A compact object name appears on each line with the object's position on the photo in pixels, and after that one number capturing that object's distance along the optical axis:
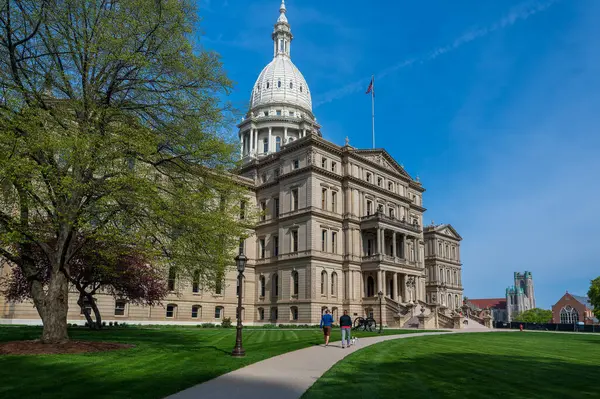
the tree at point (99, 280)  31.75
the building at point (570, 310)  138.75
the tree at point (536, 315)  177.12
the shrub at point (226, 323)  48.53
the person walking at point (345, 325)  23.39
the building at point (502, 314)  197.50
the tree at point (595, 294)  77.75
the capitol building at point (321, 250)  54.50
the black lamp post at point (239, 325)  18.03
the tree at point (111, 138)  18.00
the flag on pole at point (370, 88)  66.06
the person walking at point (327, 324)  23.78
